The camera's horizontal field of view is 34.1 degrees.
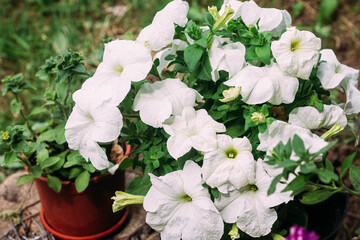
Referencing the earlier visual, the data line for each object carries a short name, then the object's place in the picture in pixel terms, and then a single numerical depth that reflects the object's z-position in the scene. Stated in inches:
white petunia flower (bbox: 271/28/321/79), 25.4
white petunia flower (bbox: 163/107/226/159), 25.3
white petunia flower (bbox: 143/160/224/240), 25.3
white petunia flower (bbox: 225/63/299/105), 25.4
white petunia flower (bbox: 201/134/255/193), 24.9
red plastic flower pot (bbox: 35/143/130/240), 31.8
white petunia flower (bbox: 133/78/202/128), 26.1
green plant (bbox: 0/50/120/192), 29.9
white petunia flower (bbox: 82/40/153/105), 25.9
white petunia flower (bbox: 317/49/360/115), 27.1
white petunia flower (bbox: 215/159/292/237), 25.3
